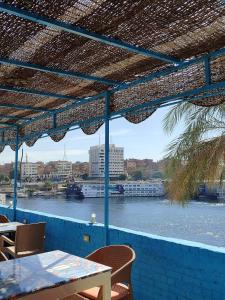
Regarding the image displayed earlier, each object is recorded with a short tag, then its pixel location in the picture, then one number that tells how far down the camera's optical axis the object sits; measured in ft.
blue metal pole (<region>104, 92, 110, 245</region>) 13.59
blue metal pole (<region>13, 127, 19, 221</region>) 22.13
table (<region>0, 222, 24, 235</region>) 15.75
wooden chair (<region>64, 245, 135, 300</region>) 9.09
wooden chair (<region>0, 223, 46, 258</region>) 14.39
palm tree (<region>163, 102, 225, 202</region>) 25.30
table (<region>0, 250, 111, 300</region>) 6.99
